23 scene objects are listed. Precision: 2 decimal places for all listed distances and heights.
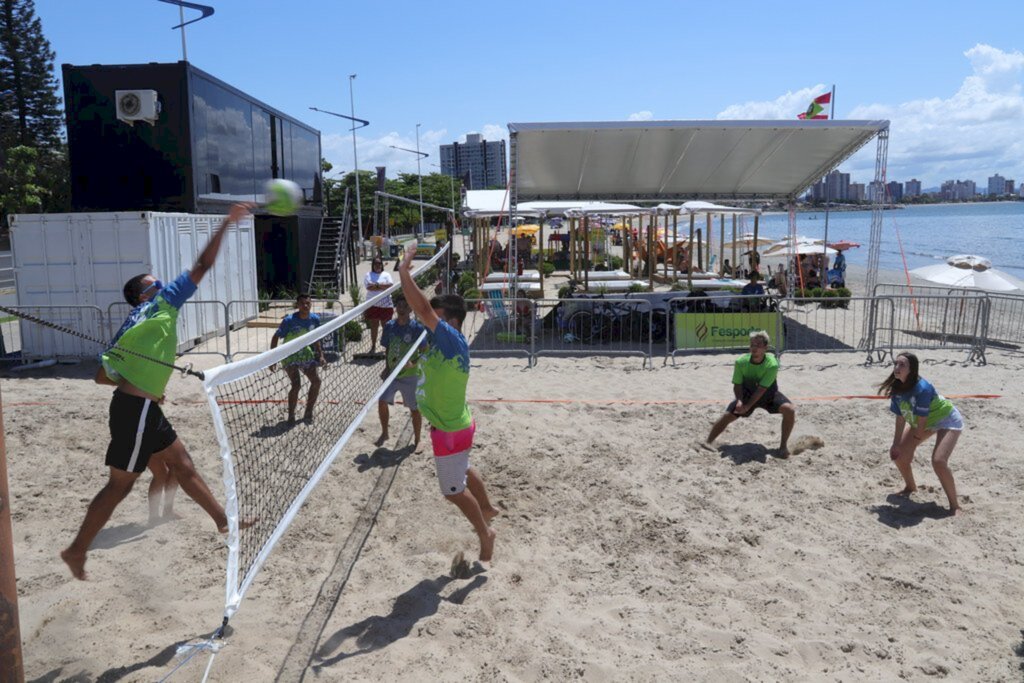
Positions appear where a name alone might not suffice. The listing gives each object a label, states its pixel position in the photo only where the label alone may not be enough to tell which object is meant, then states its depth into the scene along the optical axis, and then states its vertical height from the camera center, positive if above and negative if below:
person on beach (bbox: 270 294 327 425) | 7.93 -1.24
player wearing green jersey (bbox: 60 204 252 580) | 4.54 -0.90
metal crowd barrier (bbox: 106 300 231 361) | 12.16 -1.56
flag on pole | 16.48 +2.39
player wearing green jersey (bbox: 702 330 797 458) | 7.36 -1.50
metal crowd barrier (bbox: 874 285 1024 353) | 13.21 -1.95
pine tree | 41.16 +7.74
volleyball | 4.93 +0.19
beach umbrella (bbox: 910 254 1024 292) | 15.00 -0.94
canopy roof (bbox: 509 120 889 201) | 13.50 +1.30
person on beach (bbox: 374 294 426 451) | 7.46 -1.24
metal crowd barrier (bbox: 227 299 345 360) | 12.49 -1.75
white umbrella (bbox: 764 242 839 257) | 24.42 -0.71
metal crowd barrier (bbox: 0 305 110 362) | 11.70 -1.54
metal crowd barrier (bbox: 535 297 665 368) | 13.38 -1.69
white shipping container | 11.91 -0.49
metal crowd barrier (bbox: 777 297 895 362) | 12.18 -1.92
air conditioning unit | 14.29 +2.18
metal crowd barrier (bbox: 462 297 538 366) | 12.51 -1.80
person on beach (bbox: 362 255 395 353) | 11.56 -1.08
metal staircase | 20.97 -0.78
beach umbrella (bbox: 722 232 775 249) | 26.06 -0.53
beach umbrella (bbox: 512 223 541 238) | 34.30 -0.12
